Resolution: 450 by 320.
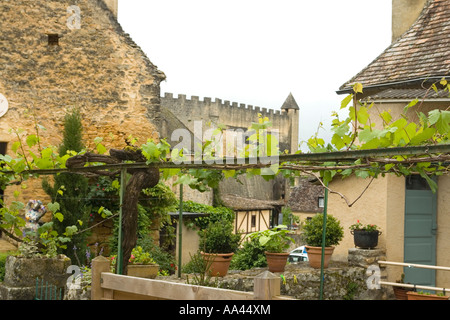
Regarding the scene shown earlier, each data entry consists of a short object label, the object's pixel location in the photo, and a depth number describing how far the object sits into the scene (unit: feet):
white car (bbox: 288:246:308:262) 67.27
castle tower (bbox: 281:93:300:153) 177.47
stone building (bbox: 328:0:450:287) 28.94
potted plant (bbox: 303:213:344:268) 28.22
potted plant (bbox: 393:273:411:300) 26.94
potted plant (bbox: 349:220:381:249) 28.25
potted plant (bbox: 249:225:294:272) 26.50
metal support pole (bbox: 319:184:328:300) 18.74
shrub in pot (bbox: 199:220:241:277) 25.89
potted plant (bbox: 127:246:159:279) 23.47
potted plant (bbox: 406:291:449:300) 23.60
